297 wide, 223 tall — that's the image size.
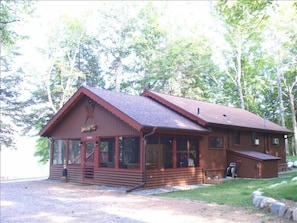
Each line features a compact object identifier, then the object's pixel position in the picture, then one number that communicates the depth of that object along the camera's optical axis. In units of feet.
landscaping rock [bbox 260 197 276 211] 23.48
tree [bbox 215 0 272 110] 94.12
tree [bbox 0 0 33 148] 86.63
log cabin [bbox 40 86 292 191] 41.86
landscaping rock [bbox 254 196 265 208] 24.94
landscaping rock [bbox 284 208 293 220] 20.66
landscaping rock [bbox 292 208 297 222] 20.14
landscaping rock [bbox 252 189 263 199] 27.34
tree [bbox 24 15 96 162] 90.38
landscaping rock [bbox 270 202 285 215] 22.04
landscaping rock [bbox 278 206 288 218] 21.26
